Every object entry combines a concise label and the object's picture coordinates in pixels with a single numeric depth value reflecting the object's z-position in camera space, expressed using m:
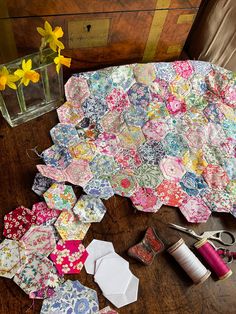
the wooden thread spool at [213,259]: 0.79
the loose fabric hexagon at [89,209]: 0.82
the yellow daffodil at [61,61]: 0.84
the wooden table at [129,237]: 0.74
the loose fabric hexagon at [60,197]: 0.82
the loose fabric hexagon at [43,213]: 0.80
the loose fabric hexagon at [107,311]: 0.71
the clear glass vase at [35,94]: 0.88
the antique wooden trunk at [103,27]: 0.89
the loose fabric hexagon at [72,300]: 0.71
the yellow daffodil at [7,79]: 0.74
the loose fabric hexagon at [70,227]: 0.79
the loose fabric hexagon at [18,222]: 0.78
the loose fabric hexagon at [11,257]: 0.73
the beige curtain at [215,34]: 1.10
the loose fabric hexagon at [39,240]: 0.77
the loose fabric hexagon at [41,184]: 0.84
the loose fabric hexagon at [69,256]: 0.75
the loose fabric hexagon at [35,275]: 0.72
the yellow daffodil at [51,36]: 0.81
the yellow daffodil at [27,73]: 0.77
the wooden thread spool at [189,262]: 0.77
